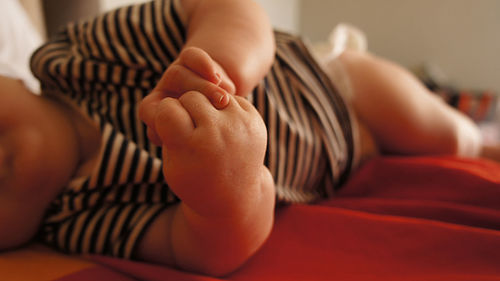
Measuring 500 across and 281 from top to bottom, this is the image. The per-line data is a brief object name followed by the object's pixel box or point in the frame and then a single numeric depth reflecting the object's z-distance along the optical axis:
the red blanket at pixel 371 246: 0.35
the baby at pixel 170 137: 0.26
